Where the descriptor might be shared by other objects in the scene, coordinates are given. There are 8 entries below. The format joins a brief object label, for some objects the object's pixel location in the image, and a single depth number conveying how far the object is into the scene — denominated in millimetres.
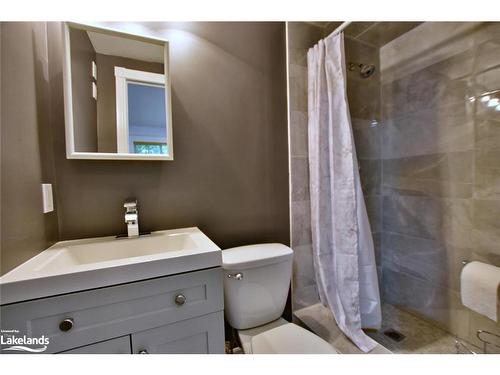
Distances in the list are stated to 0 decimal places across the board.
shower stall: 1206
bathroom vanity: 581
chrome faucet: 996
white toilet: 921
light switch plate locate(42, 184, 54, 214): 841
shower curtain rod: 1130
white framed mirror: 957
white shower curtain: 1175
